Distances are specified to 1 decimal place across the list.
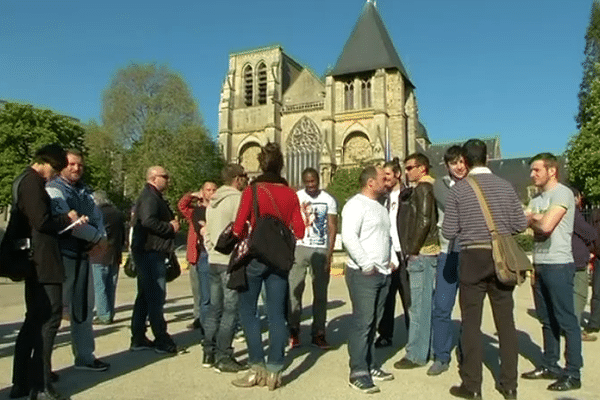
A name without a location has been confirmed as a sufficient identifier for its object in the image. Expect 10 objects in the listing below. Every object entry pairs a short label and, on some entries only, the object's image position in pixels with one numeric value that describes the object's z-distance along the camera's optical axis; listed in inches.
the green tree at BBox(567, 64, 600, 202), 1066.1
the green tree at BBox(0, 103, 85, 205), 1334.9
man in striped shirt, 155.0
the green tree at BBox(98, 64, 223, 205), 1310.3
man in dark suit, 149.5
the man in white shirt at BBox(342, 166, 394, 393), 165.8
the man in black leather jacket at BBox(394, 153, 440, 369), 194.5
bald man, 208.5
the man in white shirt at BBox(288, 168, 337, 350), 229.8
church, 1640.0
